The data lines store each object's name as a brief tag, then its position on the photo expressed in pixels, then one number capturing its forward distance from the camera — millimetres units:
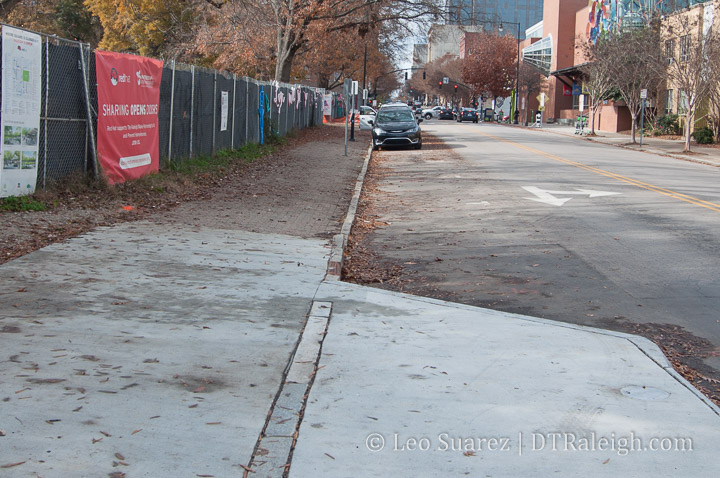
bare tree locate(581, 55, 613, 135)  44875
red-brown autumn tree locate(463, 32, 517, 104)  92062
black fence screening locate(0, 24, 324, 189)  11445
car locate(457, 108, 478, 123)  78875
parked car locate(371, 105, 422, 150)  31359
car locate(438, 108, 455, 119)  89938
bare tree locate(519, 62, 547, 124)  85688
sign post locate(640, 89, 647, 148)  35312
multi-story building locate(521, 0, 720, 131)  39281
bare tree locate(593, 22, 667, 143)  36812
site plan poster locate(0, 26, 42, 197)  10078
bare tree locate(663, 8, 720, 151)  31922
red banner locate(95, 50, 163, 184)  12781
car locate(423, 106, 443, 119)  87188
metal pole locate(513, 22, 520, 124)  73275
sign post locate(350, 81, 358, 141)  28062
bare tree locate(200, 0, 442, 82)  35125
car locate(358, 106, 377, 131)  50200
